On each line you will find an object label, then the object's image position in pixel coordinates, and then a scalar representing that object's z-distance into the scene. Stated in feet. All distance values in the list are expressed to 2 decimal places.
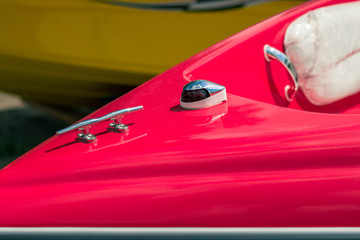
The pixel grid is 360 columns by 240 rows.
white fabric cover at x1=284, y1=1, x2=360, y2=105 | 13.70
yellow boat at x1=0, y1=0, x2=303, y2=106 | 18.16
